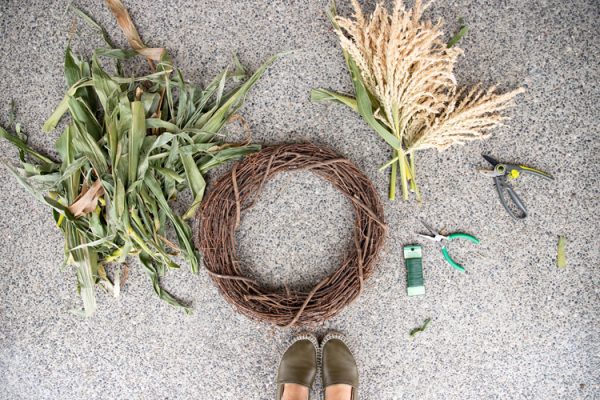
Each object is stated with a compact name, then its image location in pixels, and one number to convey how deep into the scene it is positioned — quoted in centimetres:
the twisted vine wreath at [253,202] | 137
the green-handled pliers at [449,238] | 144
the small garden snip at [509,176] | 140
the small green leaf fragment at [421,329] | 149
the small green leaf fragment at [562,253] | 146
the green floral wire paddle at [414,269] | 145
